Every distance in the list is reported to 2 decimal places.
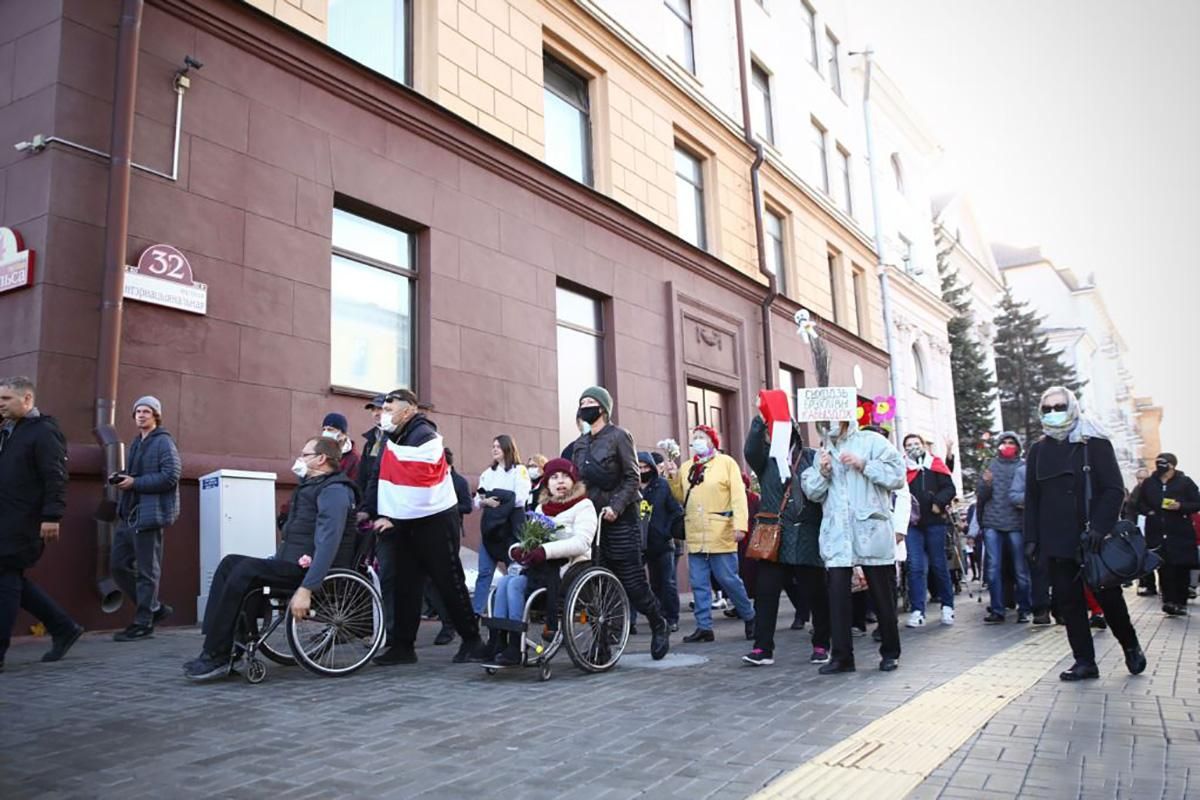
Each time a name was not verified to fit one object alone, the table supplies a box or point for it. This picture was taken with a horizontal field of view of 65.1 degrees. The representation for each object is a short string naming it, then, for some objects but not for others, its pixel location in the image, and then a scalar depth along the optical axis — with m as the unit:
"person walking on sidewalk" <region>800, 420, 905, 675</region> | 6.35
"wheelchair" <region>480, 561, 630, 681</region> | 6.18
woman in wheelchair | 6.28
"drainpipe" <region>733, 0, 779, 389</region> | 19.84
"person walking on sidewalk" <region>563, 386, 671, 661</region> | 6.88
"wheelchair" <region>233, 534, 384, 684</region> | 5.92
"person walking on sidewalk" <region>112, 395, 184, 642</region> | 7.63
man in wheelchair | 5.78
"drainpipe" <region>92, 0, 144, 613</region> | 7.86
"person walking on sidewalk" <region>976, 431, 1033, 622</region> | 9.71
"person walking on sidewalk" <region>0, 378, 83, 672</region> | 6.30
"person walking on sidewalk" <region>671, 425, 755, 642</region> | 8.45
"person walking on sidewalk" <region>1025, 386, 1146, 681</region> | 5.84
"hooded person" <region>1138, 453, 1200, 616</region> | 10.89
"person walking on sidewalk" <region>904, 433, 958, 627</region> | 9.73
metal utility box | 8.35
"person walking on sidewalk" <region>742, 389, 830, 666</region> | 6.91
